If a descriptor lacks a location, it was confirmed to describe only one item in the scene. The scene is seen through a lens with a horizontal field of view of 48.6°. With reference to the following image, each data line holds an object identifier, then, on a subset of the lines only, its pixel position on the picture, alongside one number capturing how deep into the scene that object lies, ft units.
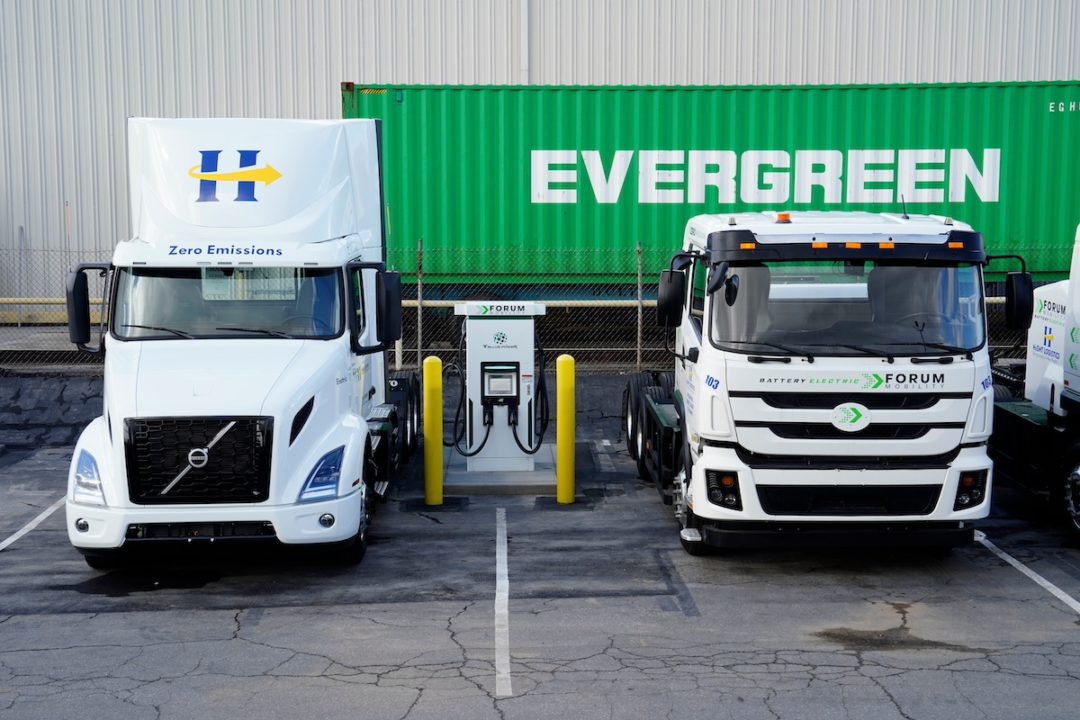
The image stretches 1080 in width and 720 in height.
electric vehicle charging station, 35.81
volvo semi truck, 26.09
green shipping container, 53.26
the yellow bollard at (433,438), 34.53
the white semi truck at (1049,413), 30.99
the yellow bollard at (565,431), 34.68
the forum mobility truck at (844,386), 26.40
